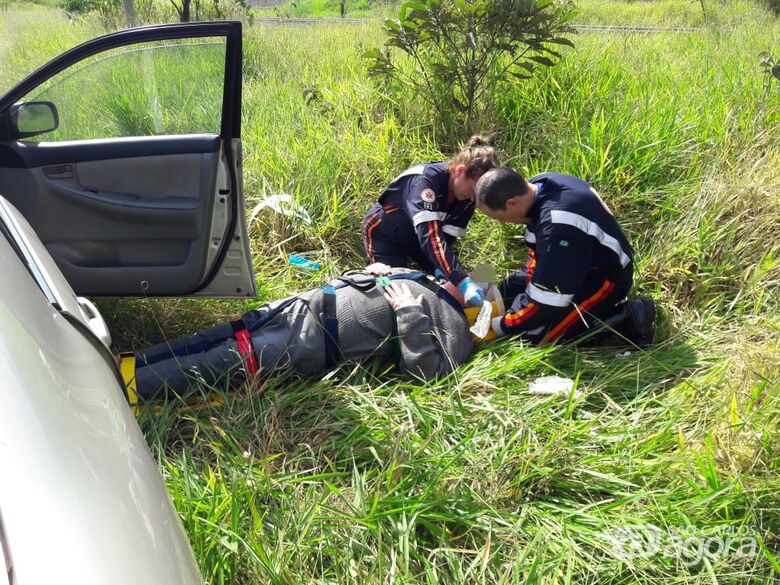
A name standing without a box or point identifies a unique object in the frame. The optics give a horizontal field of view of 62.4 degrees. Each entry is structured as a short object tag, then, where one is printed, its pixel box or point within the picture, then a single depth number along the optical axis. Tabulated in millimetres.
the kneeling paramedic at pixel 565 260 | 3086
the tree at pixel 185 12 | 6498
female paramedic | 3449
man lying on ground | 2762
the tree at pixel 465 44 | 4324
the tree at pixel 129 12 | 5773
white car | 2744
